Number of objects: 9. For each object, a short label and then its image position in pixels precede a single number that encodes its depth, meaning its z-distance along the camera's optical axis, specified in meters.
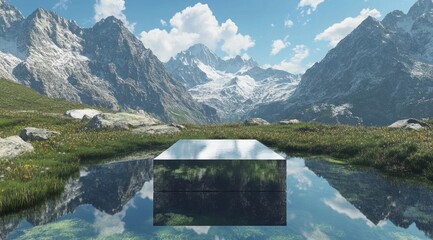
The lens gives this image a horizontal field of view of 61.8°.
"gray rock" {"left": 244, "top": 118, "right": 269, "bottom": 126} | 62.12
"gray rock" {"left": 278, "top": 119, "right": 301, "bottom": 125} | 59.66
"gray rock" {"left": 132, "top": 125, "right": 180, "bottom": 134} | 45.25
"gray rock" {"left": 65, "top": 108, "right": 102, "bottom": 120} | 73.01
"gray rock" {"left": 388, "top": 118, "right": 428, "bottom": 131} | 42.91
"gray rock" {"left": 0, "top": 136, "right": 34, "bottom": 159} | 25.15
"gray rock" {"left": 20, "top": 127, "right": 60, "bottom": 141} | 35.41
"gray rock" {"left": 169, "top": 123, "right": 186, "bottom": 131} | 52.33
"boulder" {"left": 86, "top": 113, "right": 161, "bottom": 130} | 48.91
